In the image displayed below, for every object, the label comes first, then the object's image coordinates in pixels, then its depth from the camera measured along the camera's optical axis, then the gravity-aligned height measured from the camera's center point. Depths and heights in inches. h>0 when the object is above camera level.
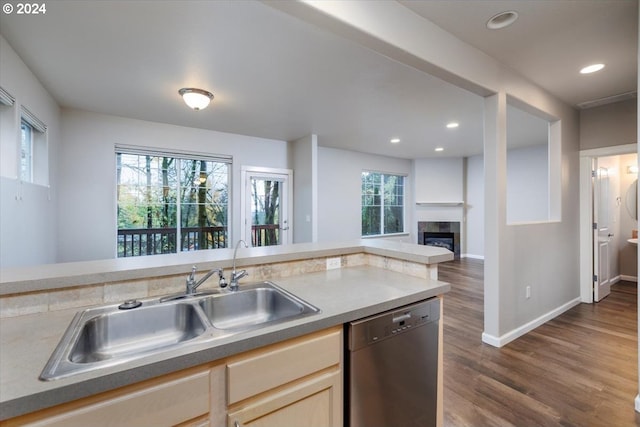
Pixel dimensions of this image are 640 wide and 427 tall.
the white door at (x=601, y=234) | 149.3 -12.1
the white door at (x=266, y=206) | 200.5 +5.8
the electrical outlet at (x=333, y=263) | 73.3 -13.0
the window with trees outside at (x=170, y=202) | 165.0 +8.0
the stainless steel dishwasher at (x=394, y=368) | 46.4 -27.4
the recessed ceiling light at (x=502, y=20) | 75.9 +53.1
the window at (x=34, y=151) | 109.9 +26.9
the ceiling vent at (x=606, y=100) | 130.4 +53.5
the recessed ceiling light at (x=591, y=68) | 104.5 +53.7
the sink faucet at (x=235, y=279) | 56.0 -12.8
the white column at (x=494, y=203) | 102.3 +3.4
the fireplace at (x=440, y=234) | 283.6 -21.7
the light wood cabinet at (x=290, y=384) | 36.9 -24.2
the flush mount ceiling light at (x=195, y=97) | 119.0 +49.6
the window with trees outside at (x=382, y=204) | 268.4 +9.6
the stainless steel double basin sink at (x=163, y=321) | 35.3 -17.2
